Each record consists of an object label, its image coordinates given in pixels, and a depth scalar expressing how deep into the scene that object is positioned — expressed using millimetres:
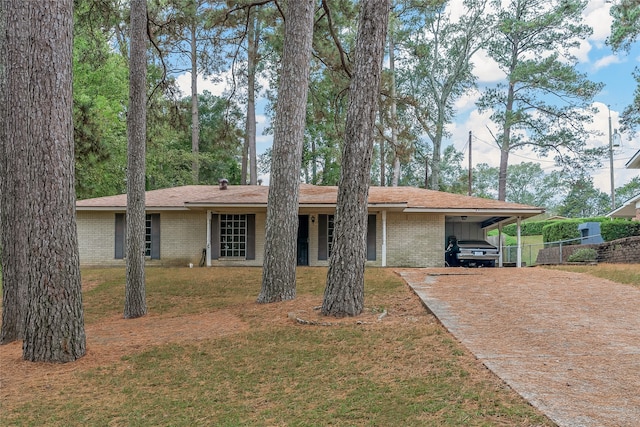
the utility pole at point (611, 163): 28450
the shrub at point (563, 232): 21141
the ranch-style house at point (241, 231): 16469
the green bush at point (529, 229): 33747
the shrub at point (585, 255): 15913
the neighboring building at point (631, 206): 19797
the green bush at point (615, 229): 18562
